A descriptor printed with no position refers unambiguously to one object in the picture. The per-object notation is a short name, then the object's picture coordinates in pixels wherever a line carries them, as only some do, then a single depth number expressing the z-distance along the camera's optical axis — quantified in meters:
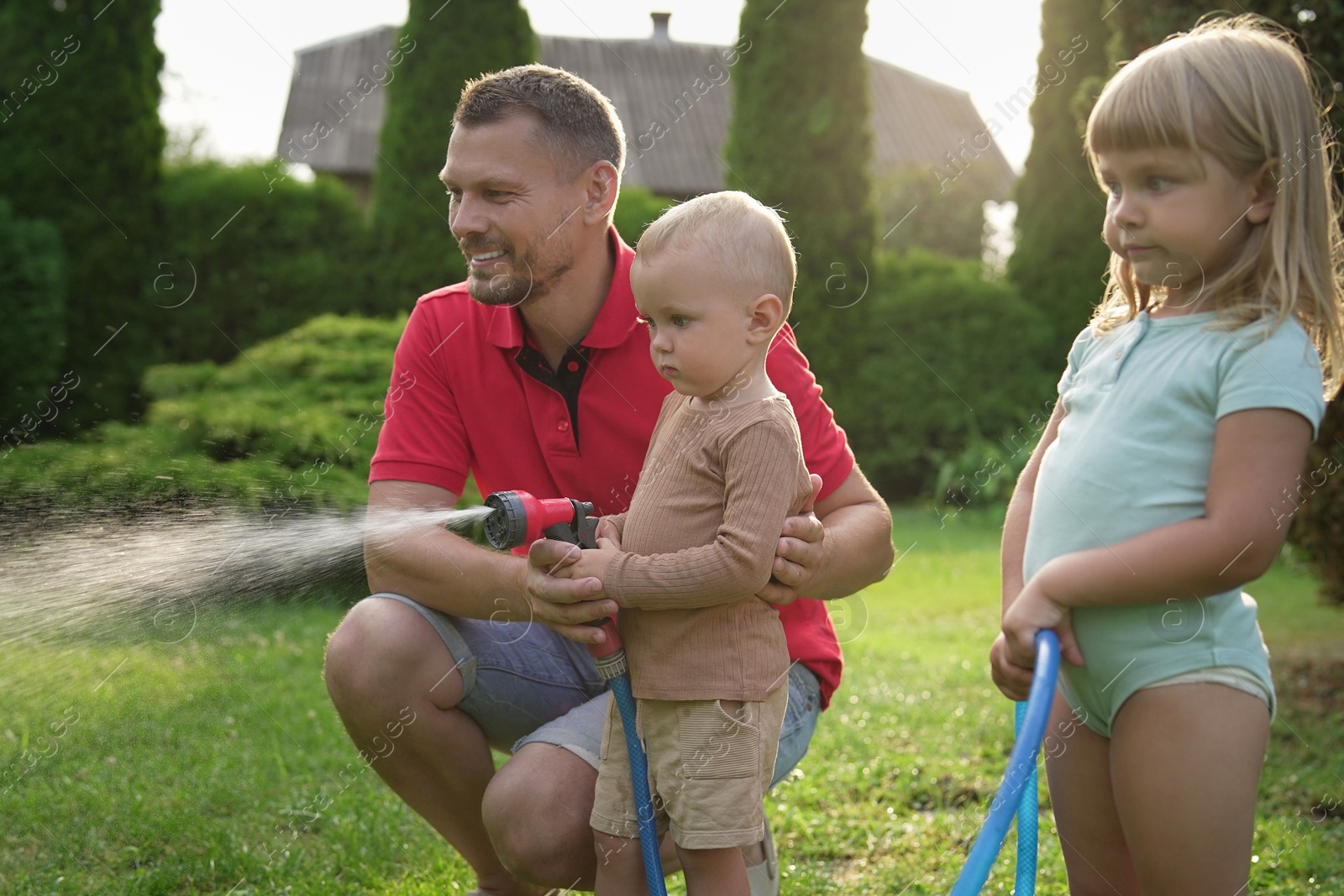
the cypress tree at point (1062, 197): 12.58
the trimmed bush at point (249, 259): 11.05
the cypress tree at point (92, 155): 9.93
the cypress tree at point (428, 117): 10.55
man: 2.65
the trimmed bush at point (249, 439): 5.87
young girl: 1.83
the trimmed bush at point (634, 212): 11.61
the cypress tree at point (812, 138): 11.49
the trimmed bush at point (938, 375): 12.59
